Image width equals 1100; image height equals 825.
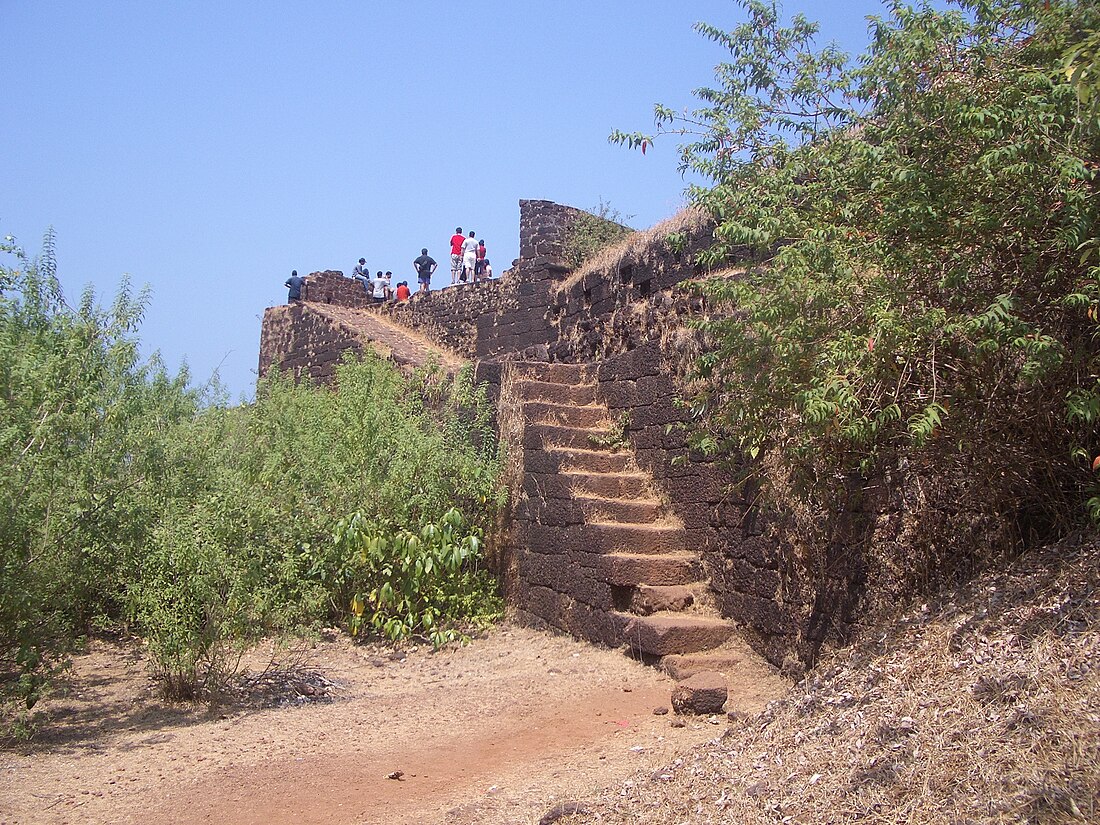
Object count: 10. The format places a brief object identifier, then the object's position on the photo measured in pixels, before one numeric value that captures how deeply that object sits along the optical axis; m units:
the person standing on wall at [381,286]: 22.86
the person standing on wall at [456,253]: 20.44
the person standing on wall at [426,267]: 21.16
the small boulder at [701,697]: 6.04
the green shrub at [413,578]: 8.87
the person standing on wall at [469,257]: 20.05
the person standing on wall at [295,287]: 21.88
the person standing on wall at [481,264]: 20.47
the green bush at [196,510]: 6.11
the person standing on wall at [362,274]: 22.59
